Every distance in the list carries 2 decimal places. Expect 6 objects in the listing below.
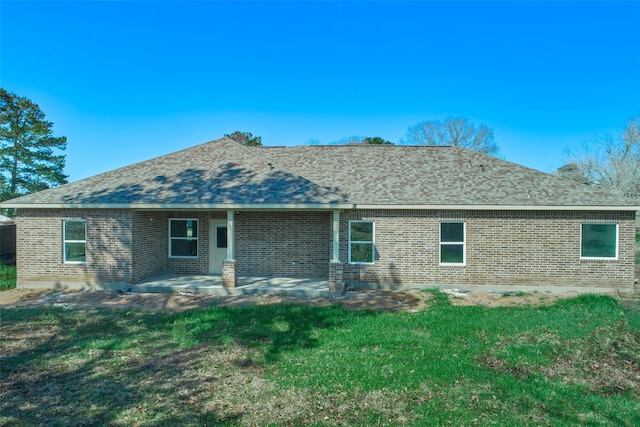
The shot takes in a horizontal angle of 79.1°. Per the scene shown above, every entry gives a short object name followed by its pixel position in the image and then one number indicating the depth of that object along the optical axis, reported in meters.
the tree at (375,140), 40.10
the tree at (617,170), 31.16
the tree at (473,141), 45.91
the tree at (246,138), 42.10
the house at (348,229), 12.48
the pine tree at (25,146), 30.05
